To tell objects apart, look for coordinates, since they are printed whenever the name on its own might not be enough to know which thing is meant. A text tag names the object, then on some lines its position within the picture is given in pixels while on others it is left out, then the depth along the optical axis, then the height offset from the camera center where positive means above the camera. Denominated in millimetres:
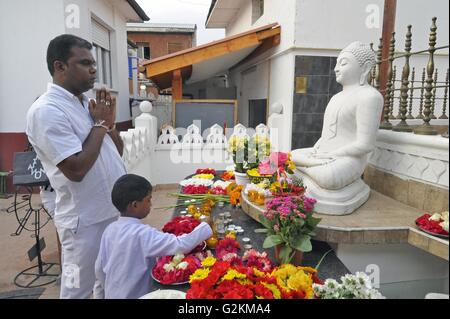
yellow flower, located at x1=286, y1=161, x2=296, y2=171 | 2437 -382
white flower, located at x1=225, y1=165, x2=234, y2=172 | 3760 -652
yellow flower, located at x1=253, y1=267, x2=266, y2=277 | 1325 -689
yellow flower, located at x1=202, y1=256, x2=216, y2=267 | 1524 -743
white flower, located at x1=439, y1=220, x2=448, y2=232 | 1593 -565
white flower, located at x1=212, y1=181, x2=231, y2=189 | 3253 -737
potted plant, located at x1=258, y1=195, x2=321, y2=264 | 1713 -626
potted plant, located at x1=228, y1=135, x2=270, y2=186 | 2971 -349
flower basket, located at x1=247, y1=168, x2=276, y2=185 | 2646 -540
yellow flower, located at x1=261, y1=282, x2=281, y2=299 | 1170 -683
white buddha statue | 2148 -167
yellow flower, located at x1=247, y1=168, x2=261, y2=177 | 2739 -509
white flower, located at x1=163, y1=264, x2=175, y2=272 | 1590 -801
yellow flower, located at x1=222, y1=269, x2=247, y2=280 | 1166 -625
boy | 1441 -641
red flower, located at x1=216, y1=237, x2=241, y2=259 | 1865 -822
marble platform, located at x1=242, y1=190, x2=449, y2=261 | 1894 -720
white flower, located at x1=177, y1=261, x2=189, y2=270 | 1575 -781
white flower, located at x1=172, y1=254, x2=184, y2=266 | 1634 -777
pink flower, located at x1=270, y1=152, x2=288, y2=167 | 2408 -330
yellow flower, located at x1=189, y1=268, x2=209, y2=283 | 1266 -688
